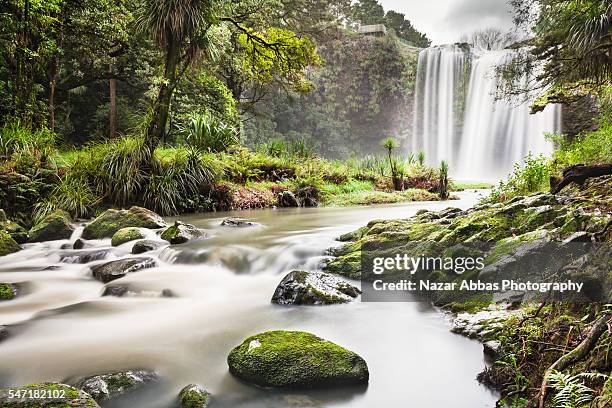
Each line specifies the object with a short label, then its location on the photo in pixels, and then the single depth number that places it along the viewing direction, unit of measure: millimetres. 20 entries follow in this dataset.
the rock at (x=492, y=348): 2512
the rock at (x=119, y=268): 4652
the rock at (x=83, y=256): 5488
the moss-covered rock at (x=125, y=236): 6082
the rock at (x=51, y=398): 1838
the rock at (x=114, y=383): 2346
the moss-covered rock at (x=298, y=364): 2389
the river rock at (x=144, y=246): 5633
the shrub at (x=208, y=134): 11953
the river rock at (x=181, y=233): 6050
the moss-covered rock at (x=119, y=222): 6703
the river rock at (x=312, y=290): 3766
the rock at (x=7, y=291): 4098
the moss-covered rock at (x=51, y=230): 6719
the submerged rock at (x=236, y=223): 7577
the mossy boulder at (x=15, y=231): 6680
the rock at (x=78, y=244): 6164
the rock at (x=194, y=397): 2279
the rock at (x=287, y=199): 12766
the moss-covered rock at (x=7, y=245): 5867
